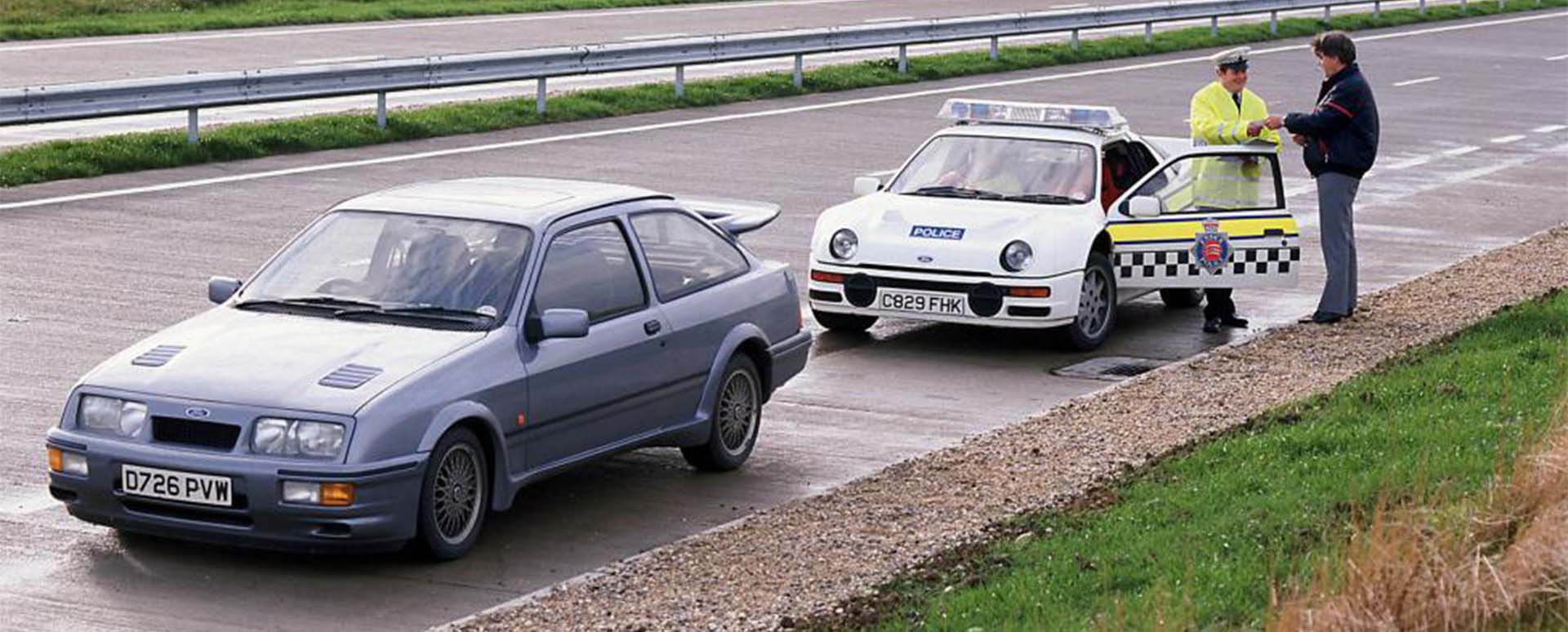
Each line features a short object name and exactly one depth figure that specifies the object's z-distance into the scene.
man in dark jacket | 15.55
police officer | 15.75
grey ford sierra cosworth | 8.95
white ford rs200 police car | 14.67
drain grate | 14.27
